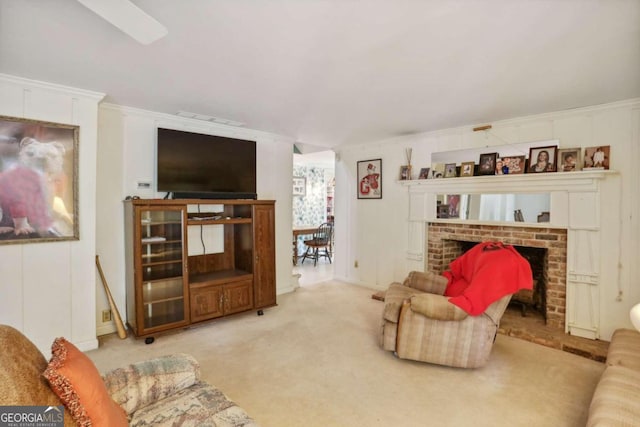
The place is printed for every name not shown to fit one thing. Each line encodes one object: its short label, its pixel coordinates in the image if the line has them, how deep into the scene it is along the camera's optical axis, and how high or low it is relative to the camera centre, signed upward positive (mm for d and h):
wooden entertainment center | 3080 -596
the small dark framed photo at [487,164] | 3676 +550
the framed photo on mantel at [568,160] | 3168 +517
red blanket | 2461 -563
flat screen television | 3432 +520
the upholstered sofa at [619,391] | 1402 -923
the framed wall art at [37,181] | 2510 +240
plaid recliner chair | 2490 -988
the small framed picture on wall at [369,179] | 4887 +495
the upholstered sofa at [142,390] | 964 -827
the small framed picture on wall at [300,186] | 7836 +608
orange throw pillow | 1020 -615
